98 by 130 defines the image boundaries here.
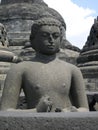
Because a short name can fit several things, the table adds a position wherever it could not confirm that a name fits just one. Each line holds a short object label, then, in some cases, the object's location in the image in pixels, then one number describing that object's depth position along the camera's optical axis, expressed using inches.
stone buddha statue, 173.6
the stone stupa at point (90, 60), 417.1
